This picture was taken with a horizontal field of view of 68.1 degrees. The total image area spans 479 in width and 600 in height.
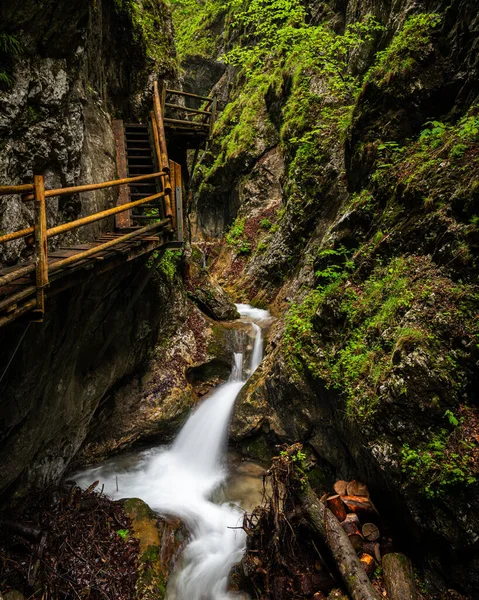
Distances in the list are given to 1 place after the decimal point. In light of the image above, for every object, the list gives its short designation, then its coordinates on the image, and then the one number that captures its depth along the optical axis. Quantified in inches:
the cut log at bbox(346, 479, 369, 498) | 241.3
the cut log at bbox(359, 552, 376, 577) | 203.6
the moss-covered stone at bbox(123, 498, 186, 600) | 230.8
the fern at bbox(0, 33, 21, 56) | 185.3
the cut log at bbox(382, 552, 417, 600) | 187.0
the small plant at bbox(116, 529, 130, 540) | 256.0
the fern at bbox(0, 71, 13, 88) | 184.5
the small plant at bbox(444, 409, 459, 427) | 190.5
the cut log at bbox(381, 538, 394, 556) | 211.0
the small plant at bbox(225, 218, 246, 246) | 840.9
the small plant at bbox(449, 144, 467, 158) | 255.4
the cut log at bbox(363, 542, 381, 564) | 209.8
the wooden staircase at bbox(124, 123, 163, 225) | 358.4
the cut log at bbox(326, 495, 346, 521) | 229.6
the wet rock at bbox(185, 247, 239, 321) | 534.3
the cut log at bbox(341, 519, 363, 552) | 215.8
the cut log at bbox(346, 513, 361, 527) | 222.7
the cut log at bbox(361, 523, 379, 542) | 216.5
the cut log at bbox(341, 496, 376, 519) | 228.5
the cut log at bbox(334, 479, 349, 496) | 247.3
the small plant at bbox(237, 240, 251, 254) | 792.9
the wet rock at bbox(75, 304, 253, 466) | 374.9
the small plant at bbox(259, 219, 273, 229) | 771.4
